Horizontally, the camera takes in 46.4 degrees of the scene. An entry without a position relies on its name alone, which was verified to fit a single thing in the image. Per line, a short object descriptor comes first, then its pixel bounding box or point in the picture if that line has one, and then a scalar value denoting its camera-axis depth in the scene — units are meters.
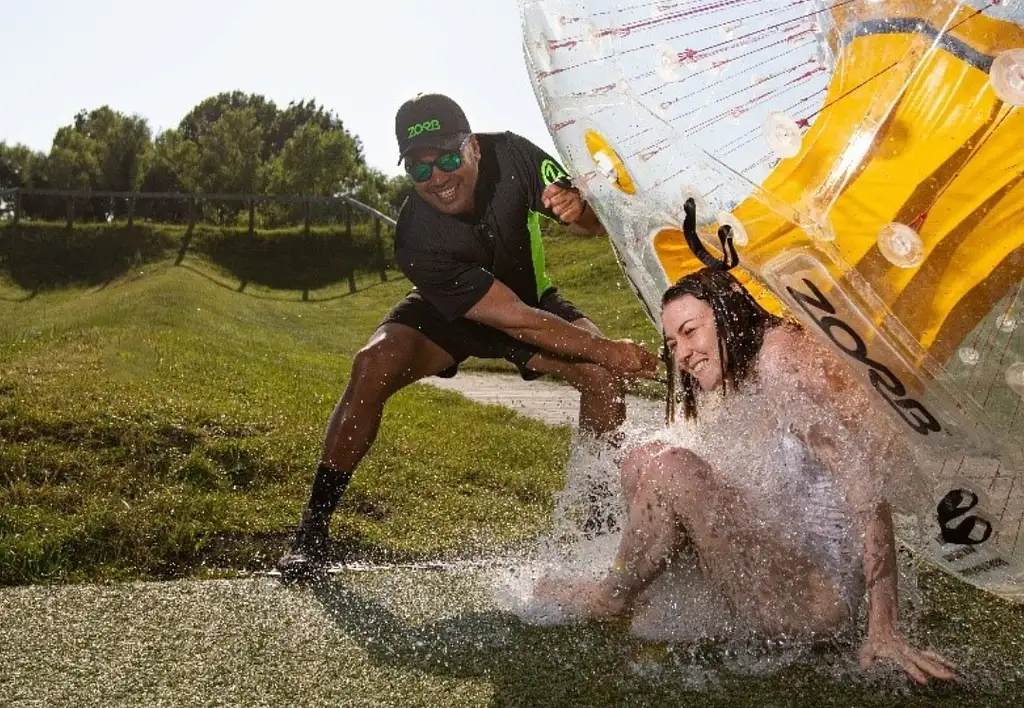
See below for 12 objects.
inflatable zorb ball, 2.37
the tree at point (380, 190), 28.62
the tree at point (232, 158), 34.47
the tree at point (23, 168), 38.75
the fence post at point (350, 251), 19.34
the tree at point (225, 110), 47.25
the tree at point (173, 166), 34.97
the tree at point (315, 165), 31.38
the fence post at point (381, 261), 19.53
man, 3.72
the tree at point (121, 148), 37.59
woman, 2.62
